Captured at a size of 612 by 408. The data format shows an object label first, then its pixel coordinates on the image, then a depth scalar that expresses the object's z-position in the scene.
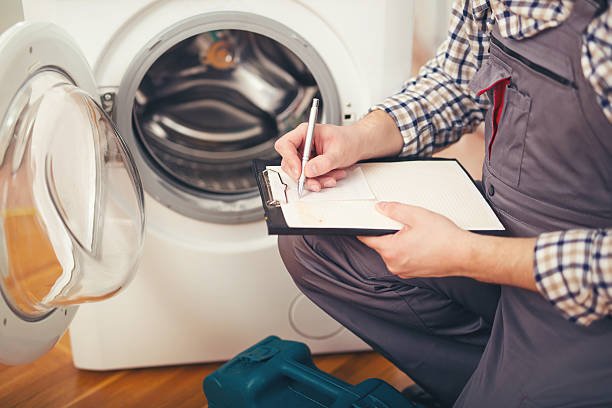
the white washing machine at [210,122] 1.31
